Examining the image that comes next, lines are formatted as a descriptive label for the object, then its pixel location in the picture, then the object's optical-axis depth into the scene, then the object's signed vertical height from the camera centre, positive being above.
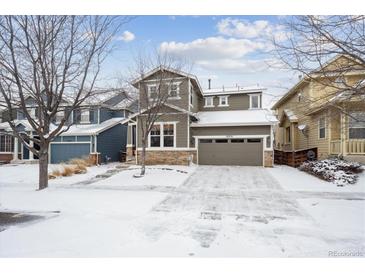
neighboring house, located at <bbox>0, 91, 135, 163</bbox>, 18.25 +0.24
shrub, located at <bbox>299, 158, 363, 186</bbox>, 9.64 -1.26
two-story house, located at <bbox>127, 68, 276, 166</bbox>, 15.32 +0.40
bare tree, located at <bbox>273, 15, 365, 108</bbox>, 4.69 +1.90
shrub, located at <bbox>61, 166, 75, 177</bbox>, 12.02 -1.49
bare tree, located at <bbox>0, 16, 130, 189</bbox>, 8.00 +2.71
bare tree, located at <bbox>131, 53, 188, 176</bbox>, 12.68 +3.60
